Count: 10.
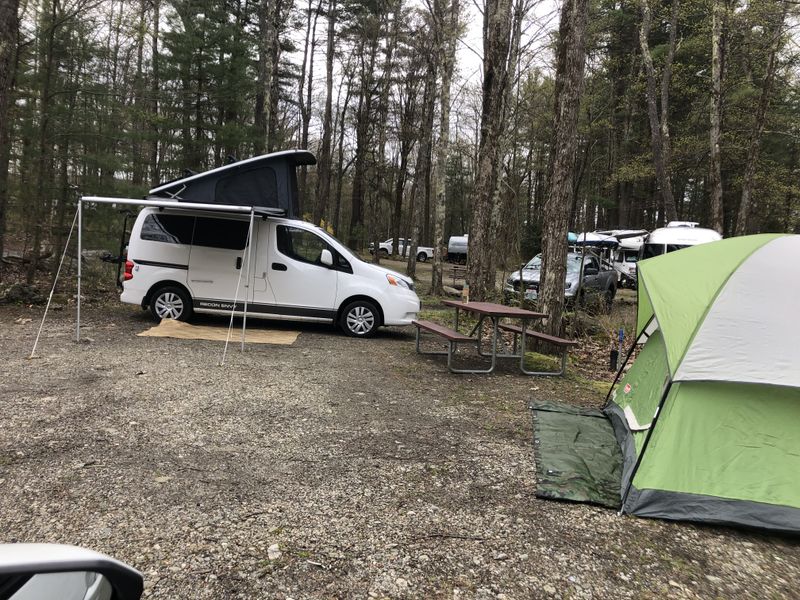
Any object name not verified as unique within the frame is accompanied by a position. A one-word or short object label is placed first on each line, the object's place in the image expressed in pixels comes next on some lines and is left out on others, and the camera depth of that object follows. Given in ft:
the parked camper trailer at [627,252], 73.36
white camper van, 28.40
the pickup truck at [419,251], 117.39
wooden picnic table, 21.45
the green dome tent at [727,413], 10.94
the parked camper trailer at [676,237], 53.83
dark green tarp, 11.94
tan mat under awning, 26.81
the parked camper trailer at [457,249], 115.24
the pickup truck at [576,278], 43.91
